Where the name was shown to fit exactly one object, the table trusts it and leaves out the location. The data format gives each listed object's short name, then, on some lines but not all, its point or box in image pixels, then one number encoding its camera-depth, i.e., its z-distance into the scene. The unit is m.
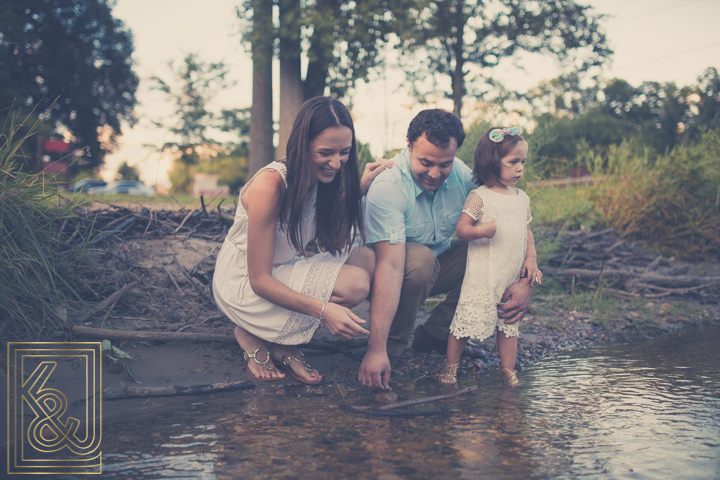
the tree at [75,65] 16.21
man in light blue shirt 2.53
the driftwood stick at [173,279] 3.15
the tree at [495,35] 18.22
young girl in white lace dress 2.70
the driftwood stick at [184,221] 3.71
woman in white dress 2.34
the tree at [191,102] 27.22
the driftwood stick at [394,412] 2.15
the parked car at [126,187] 30.55
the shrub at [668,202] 6.49
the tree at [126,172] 45.75
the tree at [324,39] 11.21
